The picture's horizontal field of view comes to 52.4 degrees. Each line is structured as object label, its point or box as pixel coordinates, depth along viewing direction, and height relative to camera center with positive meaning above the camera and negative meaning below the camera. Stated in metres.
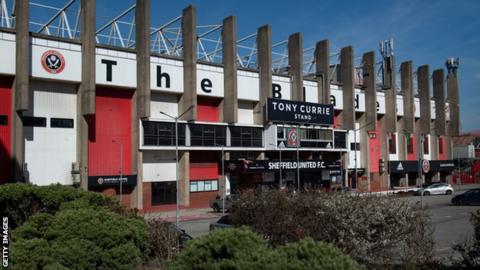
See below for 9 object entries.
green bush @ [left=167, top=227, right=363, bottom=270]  5.55 -1.12
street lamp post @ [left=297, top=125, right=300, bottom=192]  57.95 +1.69
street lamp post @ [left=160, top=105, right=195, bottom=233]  48.64 +5.45
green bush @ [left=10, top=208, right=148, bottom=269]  9.45 -1.54
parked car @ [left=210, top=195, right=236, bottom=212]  46.31 -3.88
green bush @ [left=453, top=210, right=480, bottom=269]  9.98 -1.85
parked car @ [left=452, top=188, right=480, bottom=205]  44.91 -3.51
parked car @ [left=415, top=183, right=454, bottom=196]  61.72 -3.56
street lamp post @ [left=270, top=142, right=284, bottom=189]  57.69 +2.06
